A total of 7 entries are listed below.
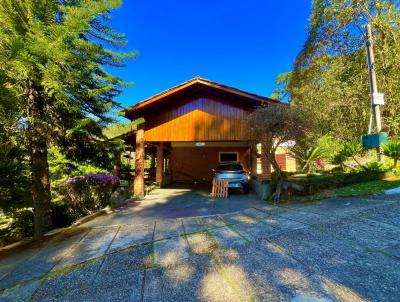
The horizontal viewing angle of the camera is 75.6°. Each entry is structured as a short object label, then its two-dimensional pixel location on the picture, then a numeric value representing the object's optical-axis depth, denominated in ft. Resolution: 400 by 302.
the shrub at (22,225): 27.76
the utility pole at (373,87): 28.40
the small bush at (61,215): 28.40
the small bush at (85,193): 28.35
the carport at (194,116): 37.29
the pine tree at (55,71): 18.40
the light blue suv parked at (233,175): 38.91
